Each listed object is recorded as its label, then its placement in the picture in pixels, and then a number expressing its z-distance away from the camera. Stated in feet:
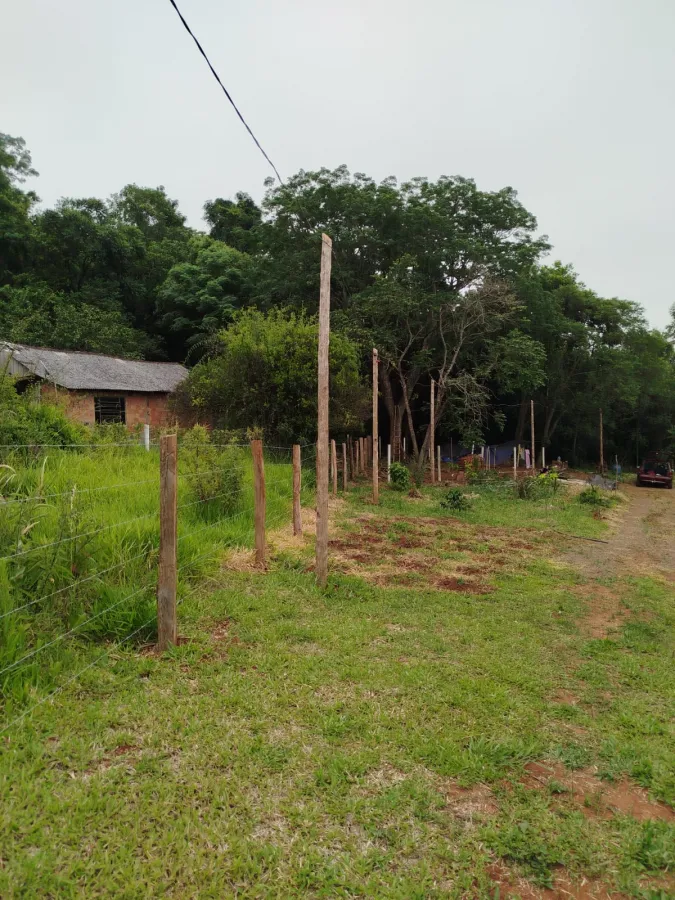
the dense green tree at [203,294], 95.66
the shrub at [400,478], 53.83
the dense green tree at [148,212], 142.10
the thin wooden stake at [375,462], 42.88
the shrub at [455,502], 43.39
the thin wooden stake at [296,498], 27.71
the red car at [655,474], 82.17
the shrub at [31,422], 28.63
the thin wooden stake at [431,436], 65.07
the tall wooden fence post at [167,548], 13.30
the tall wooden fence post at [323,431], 20.63
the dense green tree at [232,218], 123.75
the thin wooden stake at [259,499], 21.62
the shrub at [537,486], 51.96
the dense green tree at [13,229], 104.32
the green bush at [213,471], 25.18
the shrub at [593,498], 50.90
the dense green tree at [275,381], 51.29
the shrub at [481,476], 62.39
